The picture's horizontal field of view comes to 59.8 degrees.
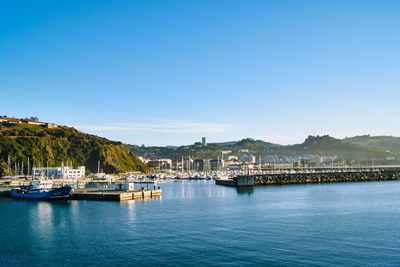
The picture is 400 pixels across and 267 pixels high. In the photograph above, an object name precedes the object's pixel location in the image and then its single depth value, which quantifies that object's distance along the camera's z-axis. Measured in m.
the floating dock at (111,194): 68.62
